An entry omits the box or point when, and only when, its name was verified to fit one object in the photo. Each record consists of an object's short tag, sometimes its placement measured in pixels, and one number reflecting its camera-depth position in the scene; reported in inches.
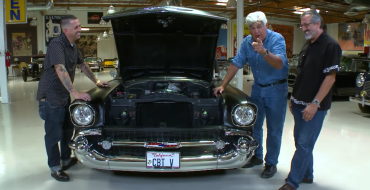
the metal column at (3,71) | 286.4
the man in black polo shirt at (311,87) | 87.3
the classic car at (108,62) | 1082.7
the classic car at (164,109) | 93.7
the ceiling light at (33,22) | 643.1
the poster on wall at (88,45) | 1170.6
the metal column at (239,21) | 321.9
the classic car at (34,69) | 522.5
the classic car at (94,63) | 812.0
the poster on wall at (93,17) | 691.4
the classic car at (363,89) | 216.8
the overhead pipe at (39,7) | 491.5
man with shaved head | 104.2
